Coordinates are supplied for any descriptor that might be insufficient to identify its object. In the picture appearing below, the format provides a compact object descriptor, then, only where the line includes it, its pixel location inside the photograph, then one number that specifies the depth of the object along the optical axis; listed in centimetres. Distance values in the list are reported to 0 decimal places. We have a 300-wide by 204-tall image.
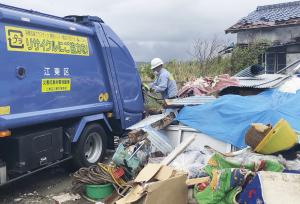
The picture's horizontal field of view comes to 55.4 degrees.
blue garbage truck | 355
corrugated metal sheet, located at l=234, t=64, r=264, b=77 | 681
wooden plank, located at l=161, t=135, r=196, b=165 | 365
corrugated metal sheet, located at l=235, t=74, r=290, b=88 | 535
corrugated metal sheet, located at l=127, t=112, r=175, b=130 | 464
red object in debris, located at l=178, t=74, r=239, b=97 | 590
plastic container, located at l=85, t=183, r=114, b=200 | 371
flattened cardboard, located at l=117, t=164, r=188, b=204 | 290
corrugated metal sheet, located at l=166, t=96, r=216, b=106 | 496
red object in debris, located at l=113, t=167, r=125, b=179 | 379
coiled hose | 373
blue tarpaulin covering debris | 416
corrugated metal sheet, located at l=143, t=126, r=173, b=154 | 420
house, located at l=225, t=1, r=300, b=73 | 1100
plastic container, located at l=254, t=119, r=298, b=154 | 339
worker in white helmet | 581
